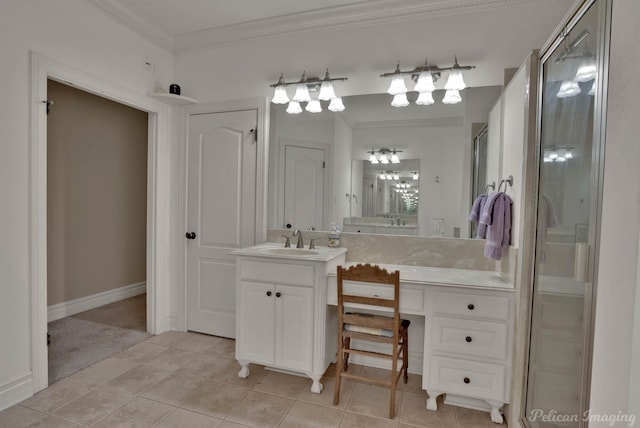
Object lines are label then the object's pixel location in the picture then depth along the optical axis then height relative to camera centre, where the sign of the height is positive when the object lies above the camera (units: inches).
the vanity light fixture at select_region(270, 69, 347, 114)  105.7 +34.4
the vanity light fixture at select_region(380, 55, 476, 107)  93.8 +34.7
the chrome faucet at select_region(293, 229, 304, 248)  106.8 -11.8
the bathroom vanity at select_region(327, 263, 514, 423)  77.4 -30.2
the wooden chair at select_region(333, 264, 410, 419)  79.6 -28.3
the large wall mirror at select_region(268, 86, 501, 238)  99.4 +12.1
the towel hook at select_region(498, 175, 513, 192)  81.4 +6.5
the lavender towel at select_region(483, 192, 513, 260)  80.3 -4.2
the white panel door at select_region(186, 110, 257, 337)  118.3 -3.7
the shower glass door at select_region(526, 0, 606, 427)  46.6 -2.2
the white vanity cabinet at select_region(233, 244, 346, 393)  88.9 -29.8
